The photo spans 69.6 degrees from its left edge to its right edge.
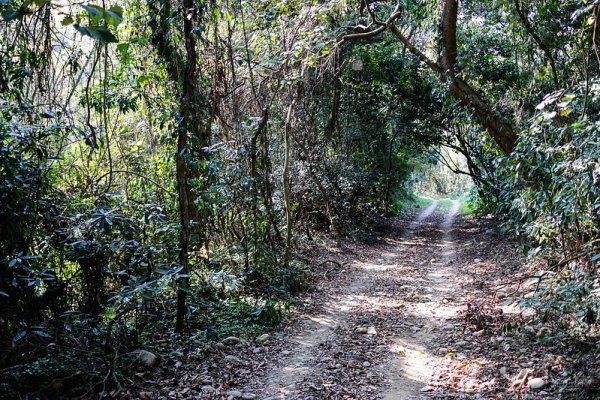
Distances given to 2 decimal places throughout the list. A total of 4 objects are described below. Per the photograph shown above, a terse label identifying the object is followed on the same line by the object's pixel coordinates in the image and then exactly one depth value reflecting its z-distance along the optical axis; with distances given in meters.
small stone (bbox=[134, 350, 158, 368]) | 4.27
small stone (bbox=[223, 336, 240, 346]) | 5.15
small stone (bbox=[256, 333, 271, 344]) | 5.34
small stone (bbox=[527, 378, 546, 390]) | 3.61
